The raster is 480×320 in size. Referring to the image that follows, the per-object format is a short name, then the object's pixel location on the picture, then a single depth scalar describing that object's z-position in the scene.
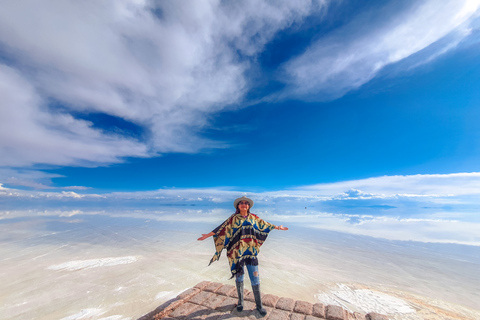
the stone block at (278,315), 4.84
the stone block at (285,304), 5.22
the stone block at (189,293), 5.80
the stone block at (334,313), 4.79
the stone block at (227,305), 5.25
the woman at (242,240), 5.18
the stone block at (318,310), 4.93
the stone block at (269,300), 5.40
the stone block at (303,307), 5.09
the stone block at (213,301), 5.43
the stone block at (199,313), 4.94
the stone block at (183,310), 5.03
